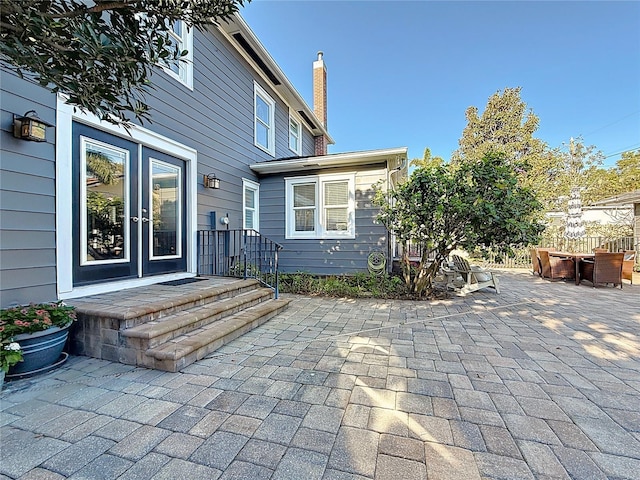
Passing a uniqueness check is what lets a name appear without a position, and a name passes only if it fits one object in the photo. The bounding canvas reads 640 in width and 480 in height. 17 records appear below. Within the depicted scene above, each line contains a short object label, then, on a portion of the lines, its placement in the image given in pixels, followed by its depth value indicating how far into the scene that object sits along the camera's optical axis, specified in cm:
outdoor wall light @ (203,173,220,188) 536
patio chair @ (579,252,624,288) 629
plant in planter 223
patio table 697
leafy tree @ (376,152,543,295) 455
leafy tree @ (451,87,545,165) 1537
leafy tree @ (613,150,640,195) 1775
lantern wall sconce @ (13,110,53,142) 272
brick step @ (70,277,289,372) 254
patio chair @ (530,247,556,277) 802
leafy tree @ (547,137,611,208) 1370
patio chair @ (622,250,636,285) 709
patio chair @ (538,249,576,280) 727
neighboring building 896
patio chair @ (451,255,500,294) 571
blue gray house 285
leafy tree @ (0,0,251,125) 148
